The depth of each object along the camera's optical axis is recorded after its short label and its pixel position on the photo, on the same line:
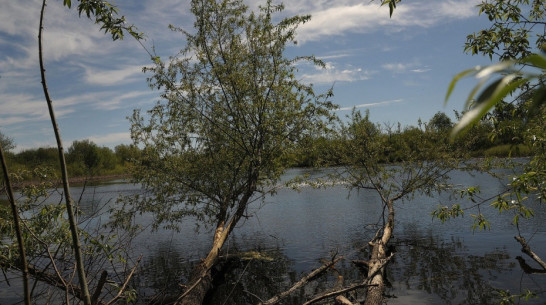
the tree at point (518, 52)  5.02
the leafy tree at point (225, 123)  11.80
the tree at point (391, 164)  14.48
